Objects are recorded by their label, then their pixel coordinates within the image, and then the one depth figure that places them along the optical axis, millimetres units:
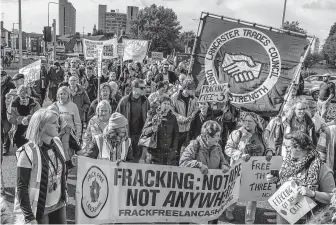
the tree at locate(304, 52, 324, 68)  50531
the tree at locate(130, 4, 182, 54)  88688
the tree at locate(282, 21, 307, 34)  45906
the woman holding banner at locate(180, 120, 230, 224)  4219
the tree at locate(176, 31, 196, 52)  95662
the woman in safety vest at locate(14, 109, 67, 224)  3110
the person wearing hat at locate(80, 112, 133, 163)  4418
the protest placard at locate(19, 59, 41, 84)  8255
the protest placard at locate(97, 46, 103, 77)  9486
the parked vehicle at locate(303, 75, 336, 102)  21844
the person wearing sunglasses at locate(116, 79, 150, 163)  6777
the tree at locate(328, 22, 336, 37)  84894
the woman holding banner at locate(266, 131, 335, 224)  3426
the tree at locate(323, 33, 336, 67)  61969
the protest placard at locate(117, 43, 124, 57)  18822
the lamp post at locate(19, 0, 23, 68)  23100
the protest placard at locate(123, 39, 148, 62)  17031
